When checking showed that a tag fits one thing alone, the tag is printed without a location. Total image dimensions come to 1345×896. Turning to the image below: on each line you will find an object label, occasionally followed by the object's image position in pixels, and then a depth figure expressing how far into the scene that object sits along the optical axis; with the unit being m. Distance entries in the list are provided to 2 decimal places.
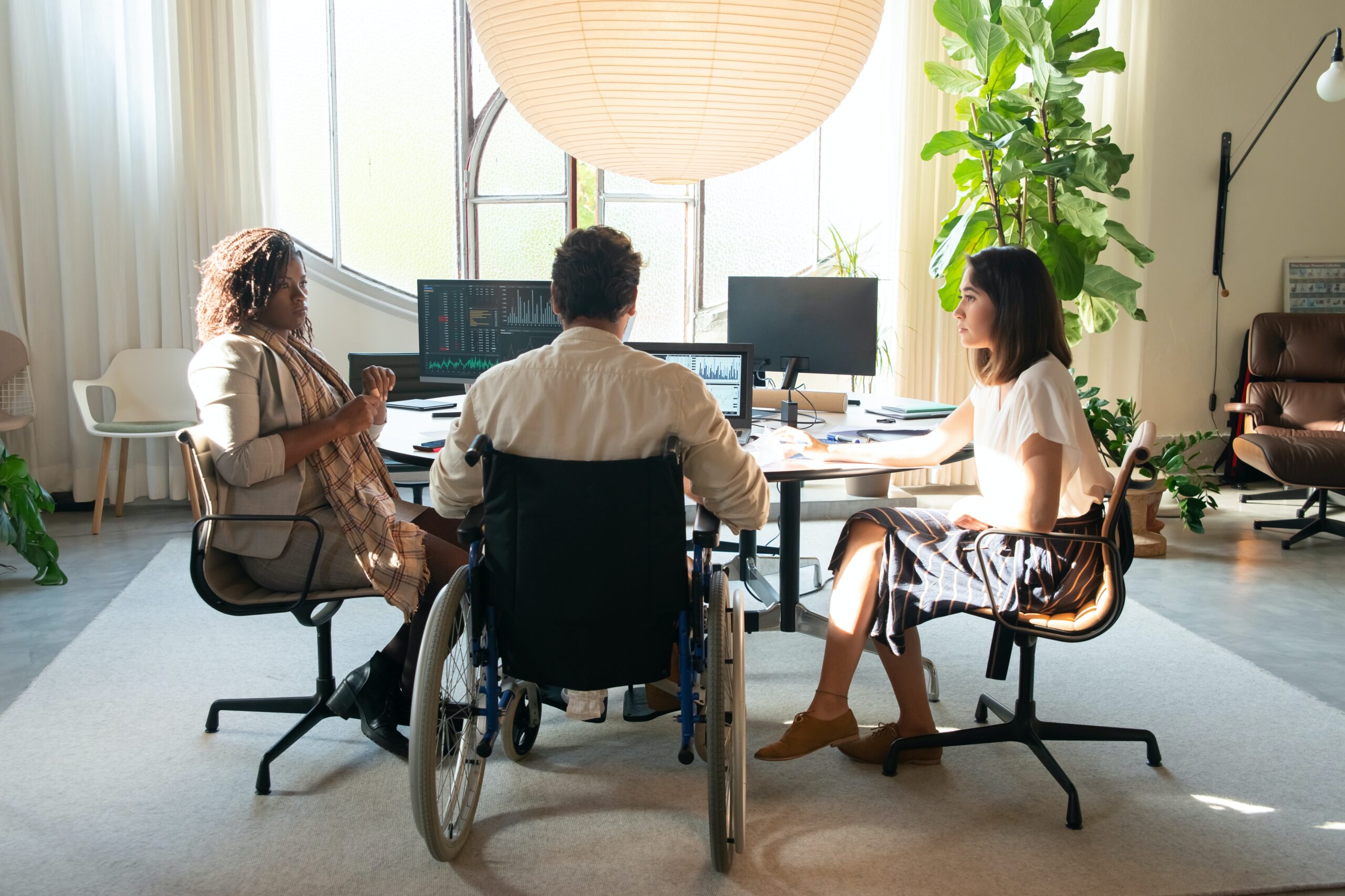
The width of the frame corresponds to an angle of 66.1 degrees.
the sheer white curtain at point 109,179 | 4.46
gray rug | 1.88
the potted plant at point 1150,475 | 4.15
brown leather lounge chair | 4.32
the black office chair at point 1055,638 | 2.01
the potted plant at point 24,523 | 3.50
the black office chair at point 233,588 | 2.06
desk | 2.68
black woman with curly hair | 2.08
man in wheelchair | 1.76
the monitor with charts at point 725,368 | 2.81
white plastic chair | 4.62
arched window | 5.05
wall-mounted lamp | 5.25
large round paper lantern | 2.02
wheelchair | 1.74
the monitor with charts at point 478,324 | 3.21
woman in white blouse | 2.08
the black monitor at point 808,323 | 3.22
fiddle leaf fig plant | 4.11
